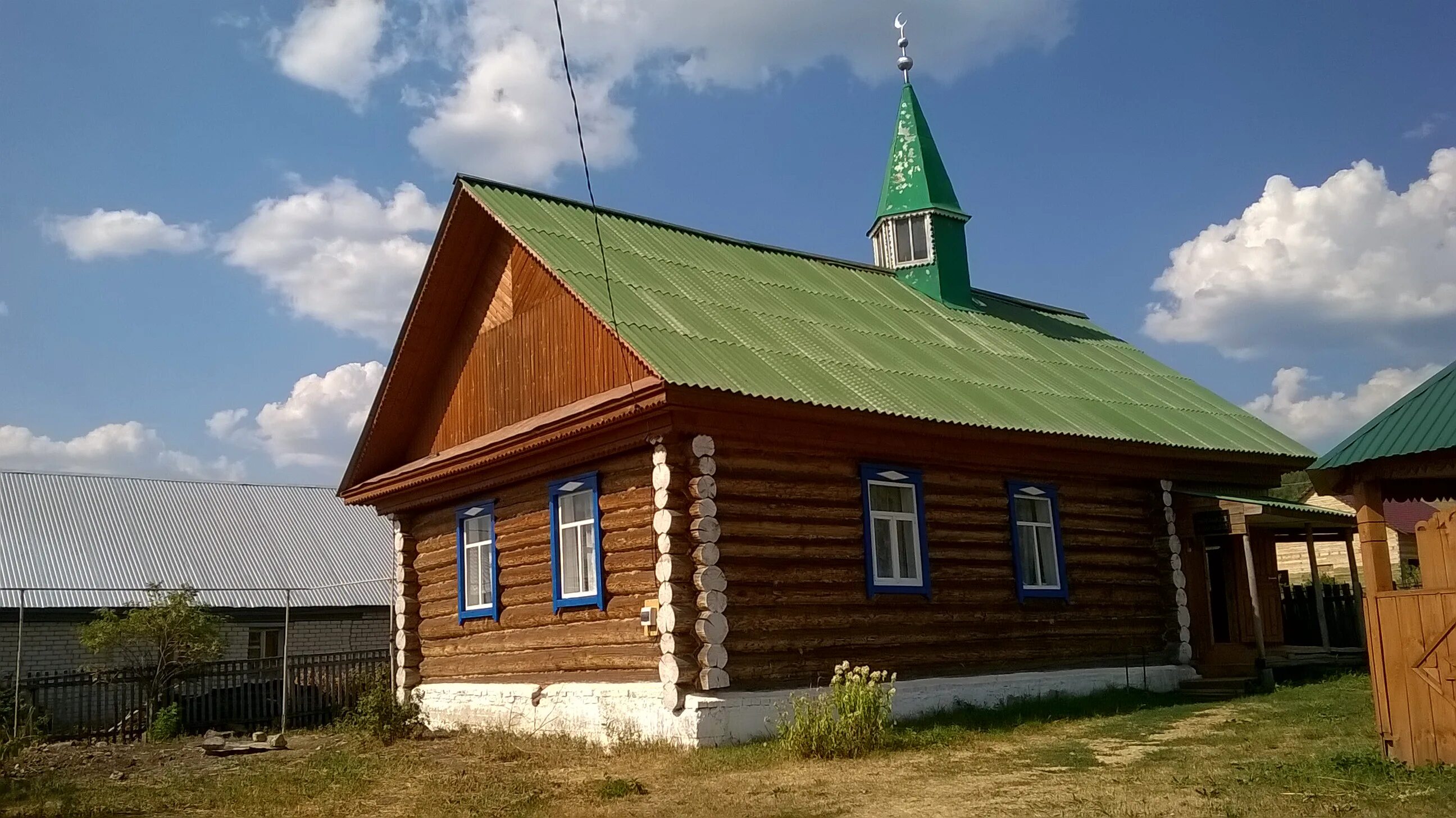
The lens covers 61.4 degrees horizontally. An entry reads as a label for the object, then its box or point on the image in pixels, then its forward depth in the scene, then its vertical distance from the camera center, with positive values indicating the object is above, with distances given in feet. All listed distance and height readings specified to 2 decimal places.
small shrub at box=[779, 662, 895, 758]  38.60 -3.72
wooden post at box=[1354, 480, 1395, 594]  32.68 +1.08
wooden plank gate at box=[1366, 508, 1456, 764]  30.19 -2.11
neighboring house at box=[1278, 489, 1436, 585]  119.85 +2.83
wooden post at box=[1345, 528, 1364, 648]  63.21 -0.08
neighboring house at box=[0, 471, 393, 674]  84.79 +6.20
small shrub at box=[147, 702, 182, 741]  62.23 -4.43
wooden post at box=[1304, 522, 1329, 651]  61.41 -0.55
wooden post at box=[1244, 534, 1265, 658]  56.24 -0.76
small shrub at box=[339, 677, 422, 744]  48.73 -3.57
